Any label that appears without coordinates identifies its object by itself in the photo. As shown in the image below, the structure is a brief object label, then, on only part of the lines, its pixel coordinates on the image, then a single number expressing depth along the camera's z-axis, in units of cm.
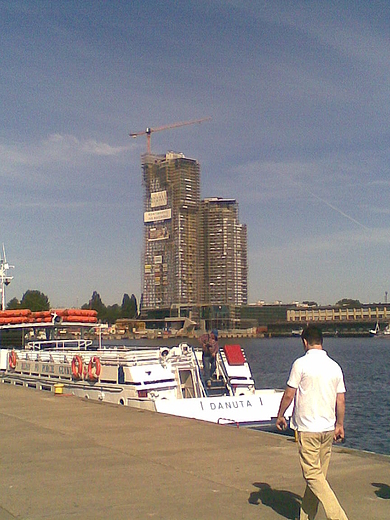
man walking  671
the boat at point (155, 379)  1770
